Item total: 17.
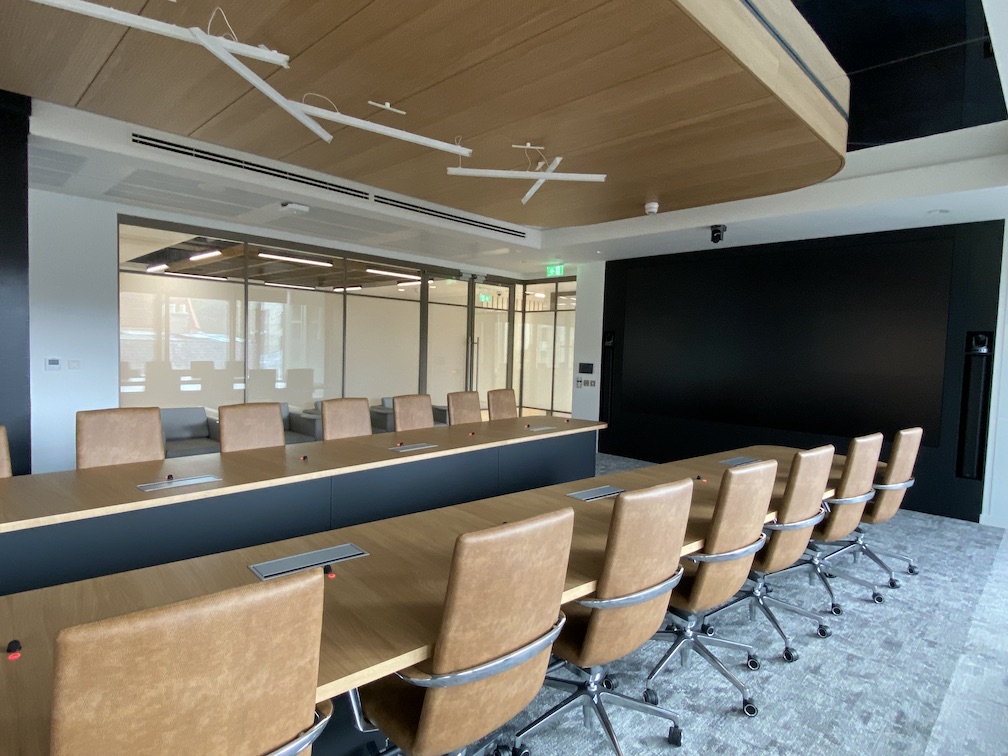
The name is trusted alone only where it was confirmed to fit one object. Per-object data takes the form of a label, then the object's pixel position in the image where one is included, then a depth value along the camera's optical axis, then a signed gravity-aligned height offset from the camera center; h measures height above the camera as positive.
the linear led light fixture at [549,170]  3.86 +1.30
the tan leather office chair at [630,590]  1.96 -0.88
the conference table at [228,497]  2.54 -0.92
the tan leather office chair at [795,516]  2.93 -0.87
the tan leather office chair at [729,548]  2.42 -0.88
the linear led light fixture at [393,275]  8.81 +1.19
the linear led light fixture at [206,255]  6.89 +1.09
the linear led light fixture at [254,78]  2.35 +1.27
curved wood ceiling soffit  2.41 +1.43
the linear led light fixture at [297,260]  7.53 +1.18
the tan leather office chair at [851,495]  3.49 -0.88
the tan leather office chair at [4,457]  2.94 -0.64
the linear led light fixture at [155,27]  2.16 +1.29
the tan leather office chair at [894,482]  3.87 -0.87
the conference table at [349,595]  1.28 -0.80
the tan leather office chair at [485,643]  1.47 -0.85
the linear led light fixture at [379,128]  3.01 +1.30
